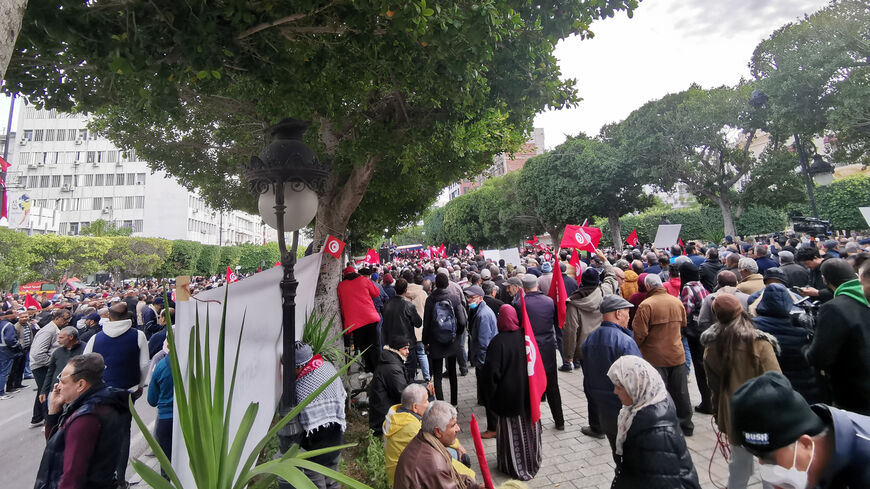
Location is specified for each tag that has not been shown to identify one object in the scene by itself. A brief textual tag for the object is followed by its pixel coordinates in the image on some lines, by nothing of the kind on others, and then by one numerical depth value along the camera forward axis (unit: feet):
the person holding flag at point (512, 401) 14.67
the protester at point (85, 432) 10.09
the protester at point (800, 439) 4.81
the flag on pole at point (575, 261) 28.36
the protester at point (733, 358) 11.09
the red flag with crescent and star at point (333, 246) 22.35
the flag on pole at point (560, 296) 20.85
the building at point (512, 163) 254.27
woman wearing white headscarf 7.94
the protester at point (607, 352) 11.92
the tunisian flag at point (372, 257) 58.56
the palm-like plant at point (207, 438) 6.34
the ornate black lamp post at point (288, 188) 11.59
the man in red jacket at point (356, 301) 25.09
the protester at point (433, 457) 8.71
